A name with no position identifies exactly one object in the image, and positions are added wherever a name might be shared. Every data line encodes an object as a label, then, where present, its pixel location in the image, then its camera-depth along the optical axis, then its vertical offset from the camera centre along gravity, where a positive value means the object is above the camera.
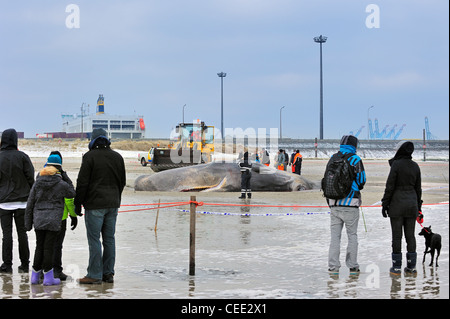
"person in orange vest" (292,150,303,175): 30.38 -0.96
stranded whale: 24.45 -1.39
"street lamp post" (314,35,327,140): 92.21 +14.13
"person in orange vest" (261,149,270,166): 34.82 -0.90
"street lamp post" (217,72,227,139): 106.25 +10.55
